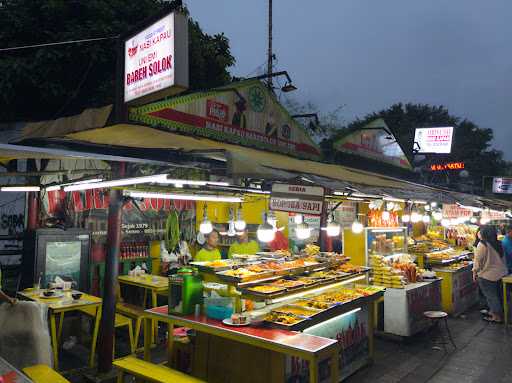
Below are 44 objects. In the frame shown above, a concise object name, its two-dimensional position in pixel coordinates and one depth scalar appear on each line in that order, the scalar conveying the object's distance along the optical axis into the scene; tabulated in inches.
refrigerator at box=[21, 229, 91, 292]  343.0
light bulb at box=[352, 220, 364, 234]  409.1
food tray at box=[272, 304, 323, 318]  237.9
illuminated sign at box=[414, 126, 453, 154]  1002.1
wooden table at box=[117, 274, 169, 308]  350.9
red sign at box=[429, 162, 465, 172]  1043.4
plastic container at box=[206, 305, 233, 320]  218.7
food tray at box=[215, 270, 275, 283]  250.7
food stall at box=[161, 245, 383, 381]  218.8
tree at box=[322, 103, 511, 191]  1558.8
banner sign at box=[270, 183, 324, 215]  245.3
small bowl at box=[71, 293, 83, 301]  295.6
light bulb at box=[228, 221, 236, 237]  434.0
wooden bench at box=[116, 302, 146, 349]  306.7
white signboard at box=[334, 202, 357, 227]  540.1
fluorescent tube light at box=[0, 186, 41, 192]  257.6
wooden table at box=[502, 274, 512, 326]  399.8
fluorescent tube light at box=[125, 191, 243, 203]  300.1
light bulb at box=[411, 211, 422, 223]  542.9
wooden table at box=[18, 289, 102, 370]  272.7
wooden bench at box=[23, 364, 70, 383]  169.5
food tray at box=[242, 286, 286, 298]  238.5
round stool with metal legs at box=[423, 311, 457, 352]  326.9
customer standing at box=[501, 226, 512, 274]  471.5
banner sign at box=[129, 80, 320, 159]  317.7
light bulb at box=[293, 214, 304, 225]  578.0
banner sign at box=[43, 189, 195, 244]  381.4
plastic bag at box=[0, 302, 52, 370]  195.0
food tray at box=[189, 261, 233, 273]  277.9
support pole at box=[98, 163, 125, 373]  271.1
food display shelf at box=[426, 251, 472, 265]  486.0
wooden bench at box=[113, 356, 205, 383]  187.8
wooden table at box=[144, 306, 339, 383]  177.0
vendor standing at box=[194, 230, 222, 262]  404.8
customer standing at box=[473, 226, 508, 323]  416.5
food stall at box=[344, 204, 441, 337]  350.0
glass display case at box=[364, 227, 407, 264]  433.1
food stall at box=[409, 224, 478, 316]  444.8
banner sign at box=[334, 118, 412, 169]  615.2
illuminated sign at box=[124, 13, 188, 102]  212.5
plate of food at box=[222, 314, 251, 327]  208.8
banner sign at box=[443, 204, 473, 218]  621.9
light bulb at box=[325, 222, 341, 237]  357.1
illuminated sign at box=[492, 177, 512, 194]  1333.7
